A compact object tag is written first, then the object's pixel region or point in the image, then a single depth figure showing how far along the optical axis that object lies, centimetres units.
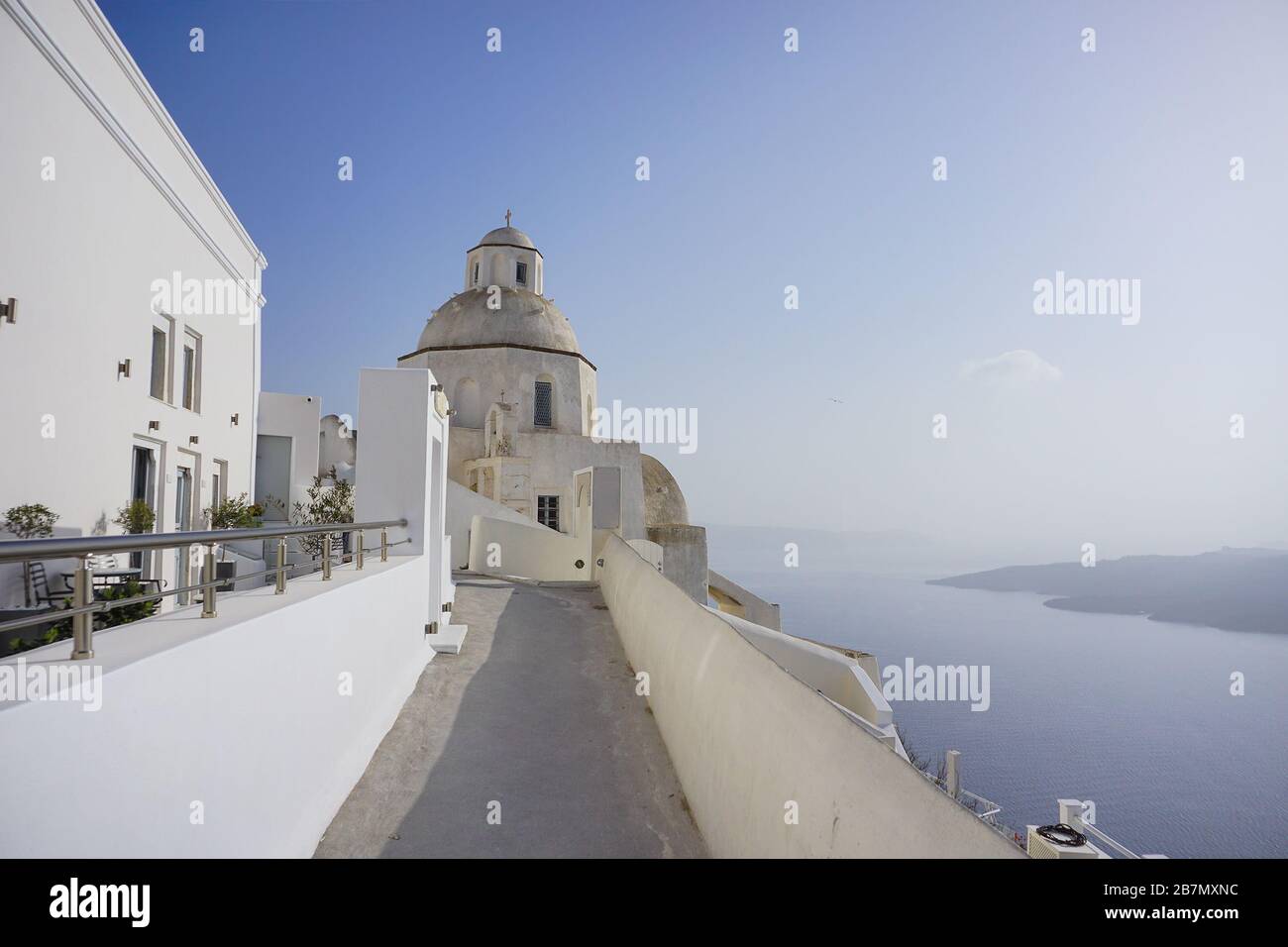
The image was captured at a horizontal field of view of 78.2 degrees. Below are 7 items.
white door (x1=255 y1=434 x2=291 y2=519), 1929
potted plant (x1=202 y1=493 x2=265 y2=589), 1306
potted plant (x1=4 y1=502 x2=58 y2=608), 775
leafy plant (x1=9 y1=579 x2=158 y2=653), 492
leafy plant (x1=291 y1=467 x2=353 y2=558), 1928
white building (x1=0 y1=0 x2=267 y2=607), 790
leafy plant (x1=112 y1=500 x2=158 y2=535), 993
